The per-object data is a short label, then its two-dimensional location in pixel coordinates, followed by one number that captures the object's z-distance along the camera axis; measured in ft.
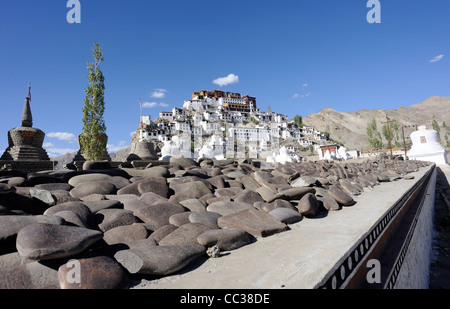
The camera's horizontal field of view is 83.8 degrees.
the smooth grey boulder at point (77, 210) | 7.24
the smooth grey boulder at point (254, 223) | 7.11
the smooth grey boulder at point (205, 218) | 7.53
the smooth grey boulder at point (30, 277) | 4.31
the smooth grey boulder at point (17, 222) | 5.44
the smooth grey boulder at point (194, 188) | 10.91
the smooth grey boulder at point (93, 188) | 9.99
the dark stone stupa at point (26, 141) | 56.03
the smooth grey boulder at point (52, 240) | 4.59
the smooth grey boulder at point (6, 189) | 8.03
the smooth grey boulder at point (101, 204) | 8.23
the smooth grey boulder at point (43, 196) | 8.39
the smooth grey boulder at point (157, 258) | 4.83
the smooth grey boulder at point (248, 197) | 10.28
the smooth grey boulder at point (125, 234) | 6.34
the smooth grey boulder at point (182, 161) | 19.37
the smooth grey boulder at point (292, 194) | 10.27
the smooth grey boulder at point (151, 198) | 9.35
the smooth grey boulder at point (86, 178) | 11.58
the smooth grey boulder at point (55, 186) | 10.31
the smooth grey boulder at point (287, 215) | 8.27
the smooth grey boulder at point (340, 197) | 10.87
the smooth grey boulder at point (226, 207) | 8.92
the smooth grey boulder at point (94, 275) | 4.25
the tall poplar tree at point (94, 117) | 49.47
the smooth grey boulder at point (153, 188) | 10.71
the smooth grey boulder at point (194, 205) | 9.11
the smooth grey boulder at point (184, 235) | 6.27
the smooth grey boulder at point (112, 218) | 7.25
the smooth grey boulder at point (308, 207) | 9.02
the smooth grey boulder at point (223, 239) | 6.23
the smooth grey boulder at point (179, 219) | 7.49
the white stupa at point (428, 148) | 80.59
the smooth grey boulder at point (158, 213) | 7.69
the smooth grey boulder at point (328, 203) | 10.18
